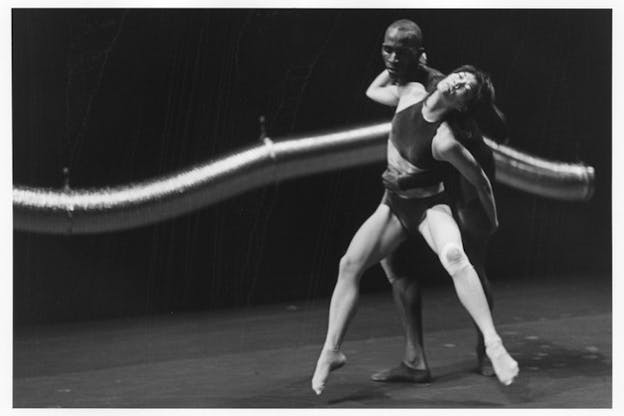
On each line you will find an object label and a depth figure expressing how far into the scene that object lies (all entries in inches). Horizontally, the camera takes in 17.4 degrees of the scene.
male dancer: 422.2
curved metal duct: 446.7
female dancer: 410.2
